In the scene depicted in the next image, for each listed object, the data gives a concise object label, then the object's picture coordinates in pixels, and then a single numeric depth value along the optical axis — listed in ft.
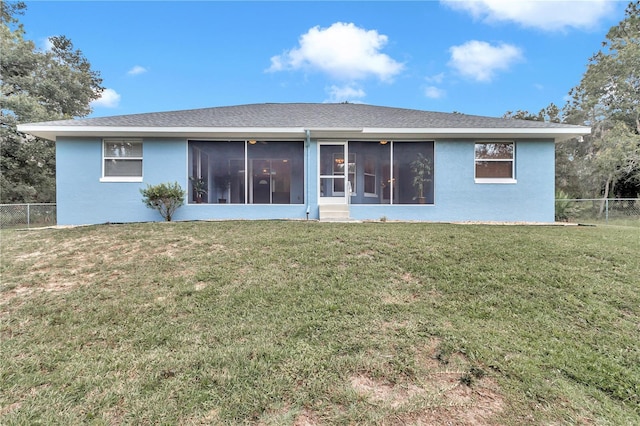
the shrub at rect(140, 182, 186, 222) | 30.48
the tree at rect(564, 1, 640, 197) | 58.54
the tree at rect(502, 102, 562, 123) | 89.40
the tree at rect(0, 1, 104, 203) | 49.39
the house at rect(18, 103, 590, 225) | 31.86
